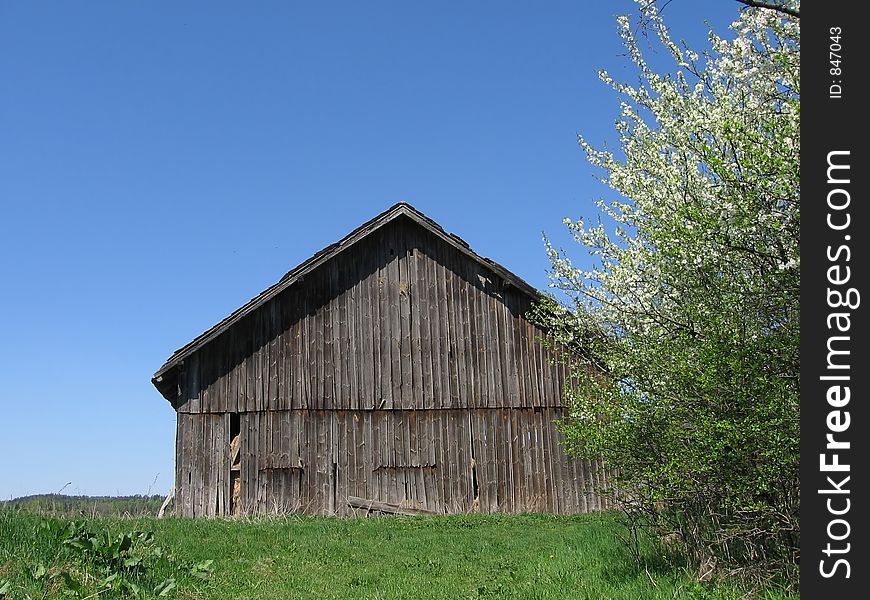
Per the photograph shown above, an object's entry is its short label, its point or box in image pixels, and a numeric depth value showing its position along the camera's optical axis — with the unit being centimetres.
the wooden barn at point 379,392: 2225
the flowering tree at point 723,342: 923
